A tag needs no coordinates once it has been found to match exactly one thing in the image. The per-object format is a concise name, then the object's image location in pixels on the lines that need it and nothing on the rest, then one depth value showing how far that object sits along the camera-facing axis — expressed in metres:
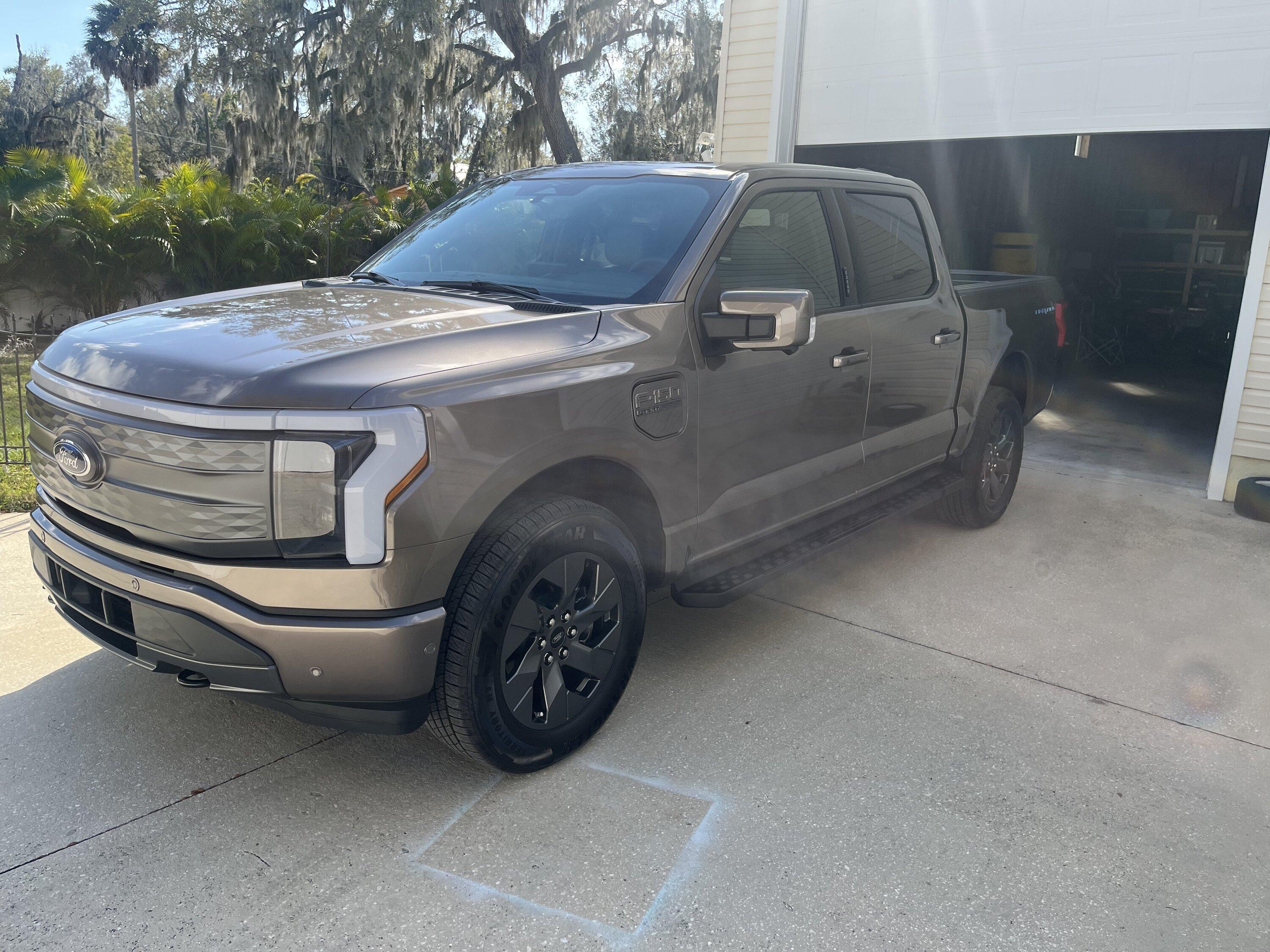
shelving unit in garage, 15.11
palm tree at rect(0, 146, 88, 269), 11.80
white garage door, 6.70
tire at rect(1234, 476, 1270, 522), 6.34
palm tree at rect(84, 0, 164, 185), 34.81
